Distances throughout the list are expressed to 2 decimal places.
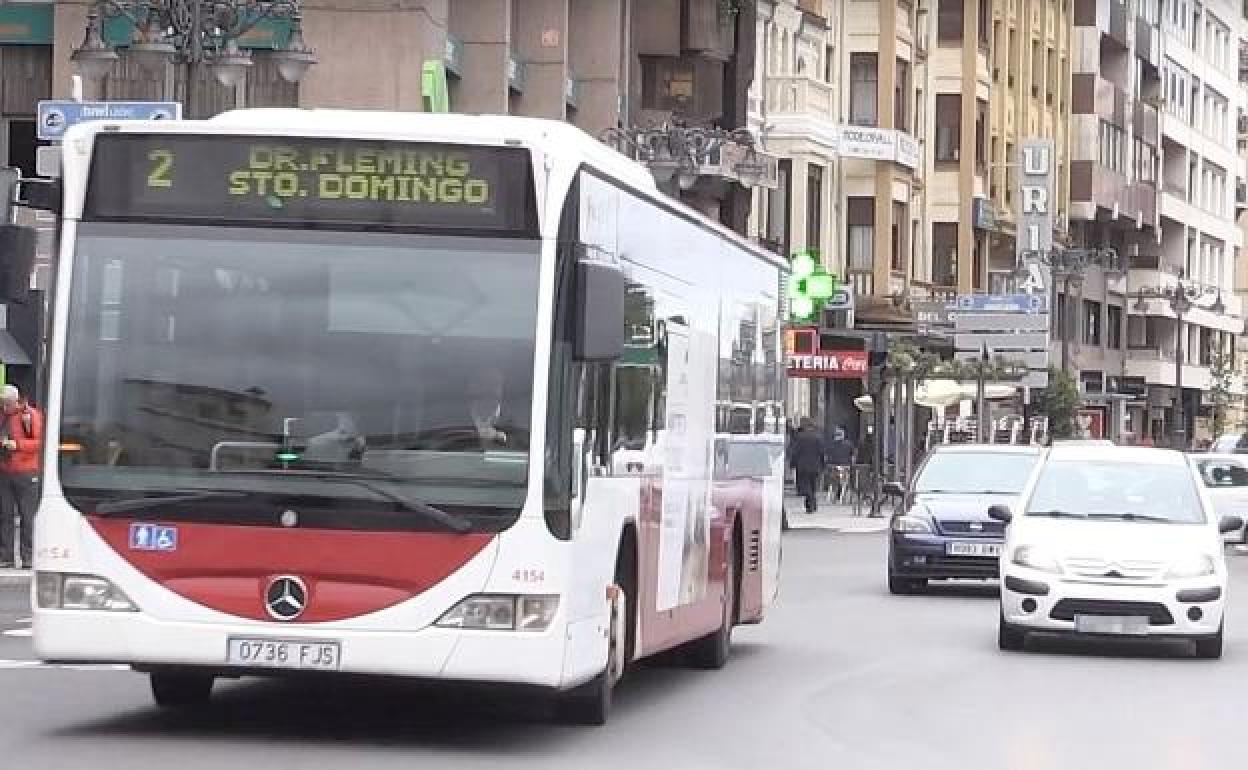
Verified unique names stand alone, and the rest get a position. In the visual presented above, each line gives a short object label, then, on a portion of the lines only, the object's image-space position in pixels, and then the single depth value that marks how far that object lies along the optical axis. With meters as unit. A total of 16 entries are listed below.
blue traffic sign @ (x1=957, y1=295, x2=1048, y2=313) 56.47
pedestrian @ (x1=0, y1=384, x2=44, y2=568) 28.31
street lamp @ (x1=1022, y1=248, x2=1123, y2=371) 73.69
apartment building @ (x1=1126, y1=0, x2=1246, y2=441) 113.25
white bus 13.75
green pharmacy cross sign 50.62
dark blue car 30.25
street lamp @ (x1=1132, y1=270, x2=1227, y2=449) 95.81
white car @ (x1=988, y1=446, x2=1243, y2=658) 21.86
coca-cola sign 53.94
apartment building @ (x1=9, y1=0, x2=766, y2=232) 44.09
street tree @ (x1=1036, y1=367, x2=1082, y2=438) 79.06
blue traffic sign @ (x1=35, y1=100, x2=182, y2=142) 28.61
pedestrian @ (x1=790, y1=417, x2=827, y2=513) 55.41
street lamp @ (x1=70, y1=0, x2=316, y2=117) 30.77
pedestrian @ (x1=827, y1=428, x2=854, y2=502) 62.56
